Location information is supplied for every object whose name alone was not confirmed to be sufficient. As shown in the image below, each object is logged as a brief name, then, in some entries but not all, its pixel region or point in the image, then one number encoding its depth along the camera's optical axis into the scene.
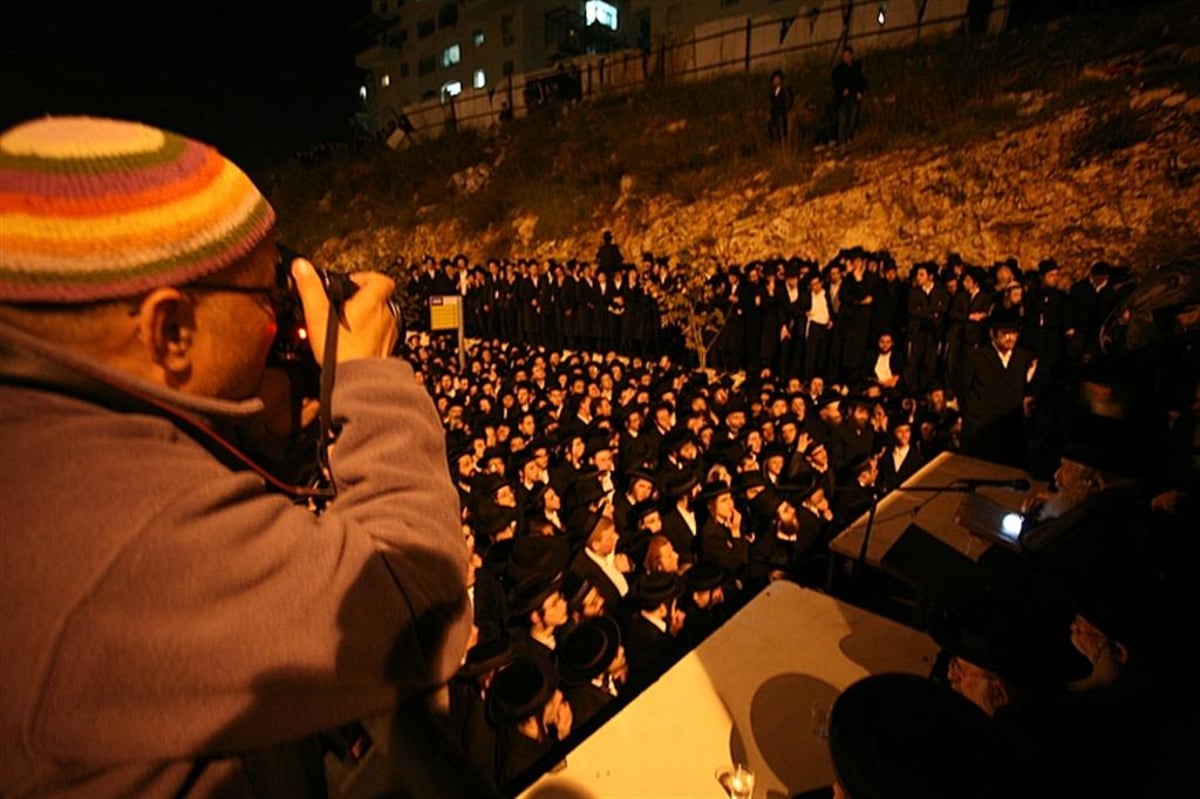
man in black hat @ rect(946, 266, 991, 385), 9.50
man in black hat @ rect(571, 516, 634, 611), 5.62
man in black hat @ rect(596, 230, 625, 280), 16.80
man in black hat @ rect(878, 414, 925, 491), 7.80
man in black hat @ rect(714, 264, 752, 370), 13.22
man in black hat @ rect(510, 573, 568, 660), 4.83
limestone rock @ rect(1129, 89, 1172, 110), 13.30
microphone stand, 4.79
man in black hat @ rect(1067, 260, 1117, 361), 8.79
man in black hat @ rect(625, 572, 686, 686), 4.92
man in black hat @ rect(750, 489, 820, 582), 6.23
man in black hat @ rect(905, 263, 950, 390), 10.54
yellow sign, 12.81
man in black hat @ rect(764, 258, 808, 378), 12.45
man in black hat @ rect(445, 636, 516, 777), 3.92
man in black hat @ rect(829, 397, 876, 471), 8.32
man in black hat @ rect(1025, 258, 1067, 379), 8.98
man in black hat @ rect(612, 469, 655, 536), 6.84
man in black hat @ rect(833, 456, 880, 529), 6.75
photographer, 0.71
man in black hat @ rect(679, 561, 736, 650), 5.34
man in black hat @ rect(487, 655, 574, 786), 3.70
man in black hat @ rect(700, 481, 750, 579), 6.32
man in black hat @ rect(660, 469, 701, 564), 6.53
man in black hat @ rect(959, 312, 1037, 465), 8.29
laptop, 3.81
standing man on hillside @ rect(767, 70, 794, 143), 17.77
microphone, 4.70
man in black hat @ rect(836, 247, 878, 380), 11.58
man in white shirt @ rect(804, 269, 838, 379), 12.09
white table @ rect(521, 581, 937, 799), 3.10
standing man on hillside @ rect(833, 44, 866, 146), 16.45
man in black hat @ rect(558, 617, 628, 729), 4.25
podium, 5.53
